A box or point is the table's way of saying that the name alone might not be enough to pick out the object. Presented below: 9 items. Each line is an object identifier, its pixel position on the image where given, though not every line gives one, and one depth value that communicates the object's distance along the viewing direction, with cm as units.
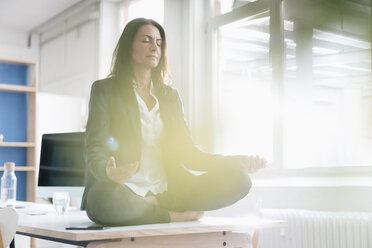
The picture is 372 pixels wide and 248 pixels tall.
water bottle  278
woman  159
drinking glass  229
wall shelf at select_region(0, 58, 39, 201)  430
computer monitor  280
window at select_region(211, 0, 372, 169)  306
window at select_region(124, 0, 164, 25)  475
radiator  257
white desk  134
